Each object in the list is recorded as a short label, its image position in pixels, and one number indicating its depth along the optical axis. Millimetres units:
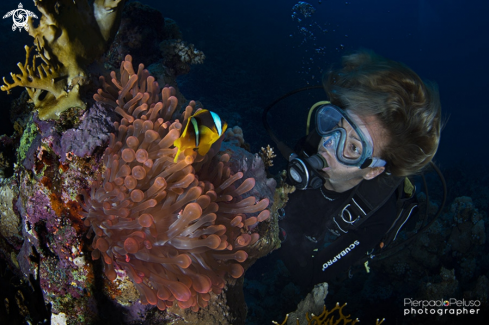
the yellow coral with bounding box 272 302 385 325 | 620
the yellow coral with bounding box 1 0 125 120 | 441
